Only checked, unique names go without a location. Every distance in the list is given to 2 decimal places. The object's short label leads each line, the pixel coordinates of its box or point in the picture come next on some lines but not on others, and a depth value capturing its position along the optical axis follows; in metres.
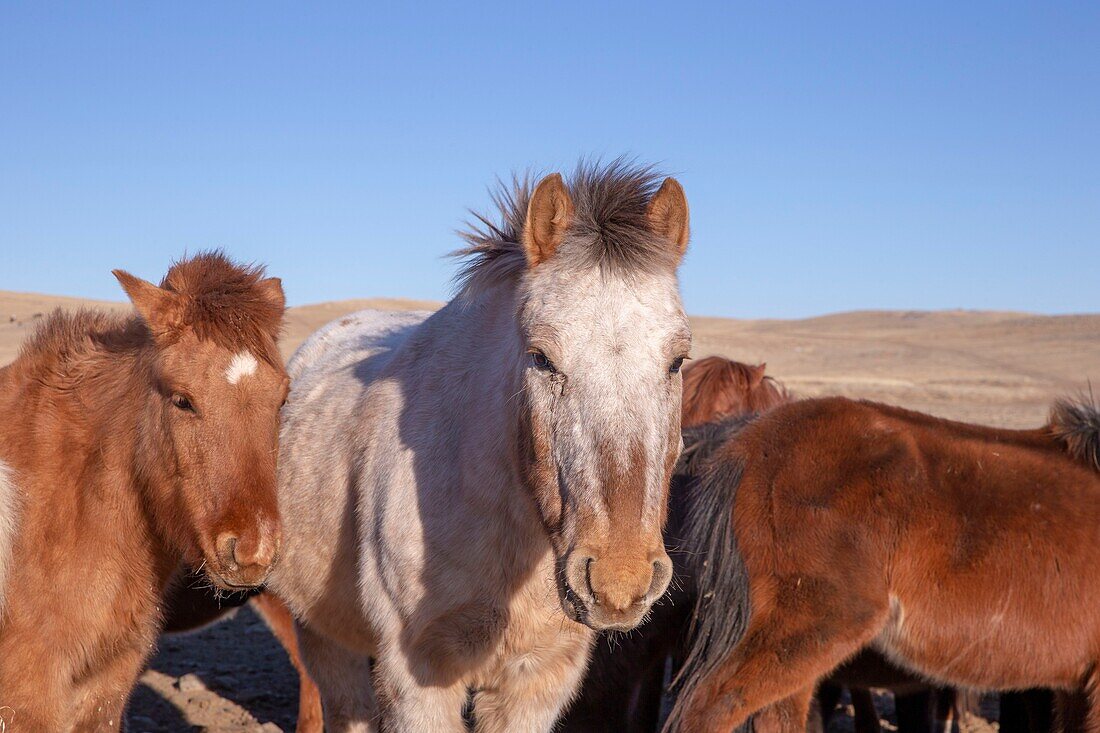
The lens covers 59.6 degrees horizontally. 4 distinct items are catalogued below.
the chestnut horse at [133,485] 3.48
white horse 2.81
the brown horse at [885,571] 4.00
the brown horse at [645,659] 4.53
